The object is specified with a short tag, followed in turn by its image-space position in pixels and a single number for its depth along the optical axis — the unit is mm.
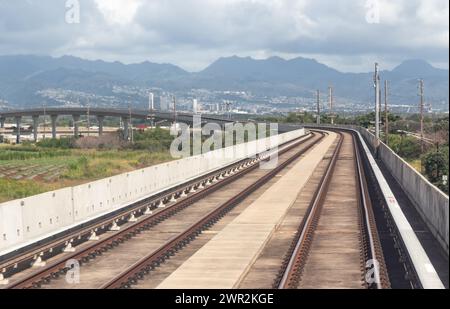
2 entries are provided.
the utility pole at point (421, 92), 65875
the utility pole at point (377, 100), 54094
